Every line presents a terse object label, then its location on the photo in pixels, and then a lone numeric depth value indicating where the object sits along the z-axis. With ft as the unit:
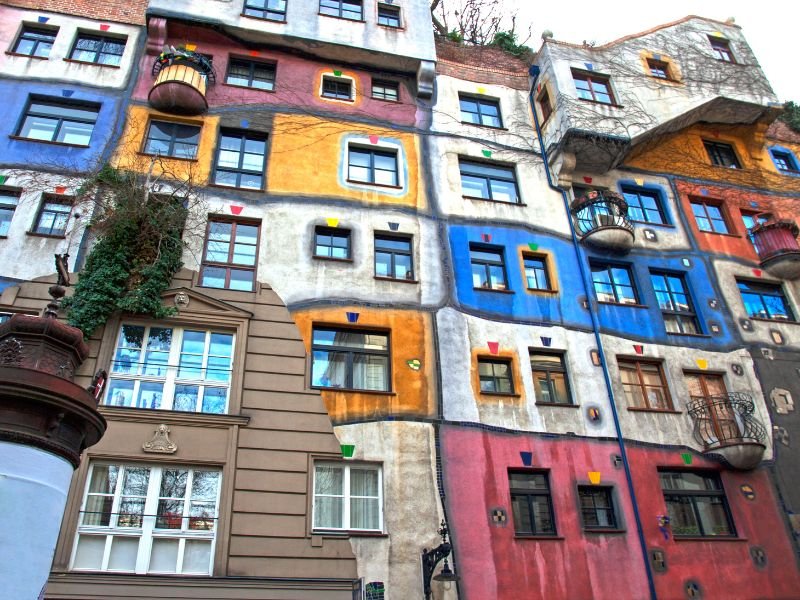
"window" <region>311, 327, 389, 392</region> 44.57
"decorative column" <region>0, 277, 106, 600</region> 18.16
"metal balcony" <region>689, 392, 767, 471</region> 47.57
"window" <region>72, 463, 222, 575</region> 35.06
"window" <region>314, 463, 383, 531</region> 39.40
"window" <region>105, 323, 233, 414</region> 39.96
